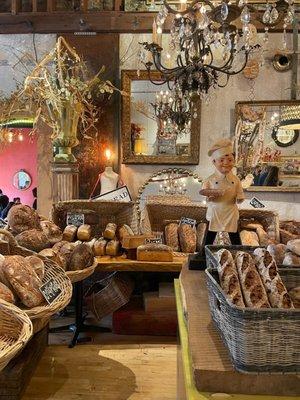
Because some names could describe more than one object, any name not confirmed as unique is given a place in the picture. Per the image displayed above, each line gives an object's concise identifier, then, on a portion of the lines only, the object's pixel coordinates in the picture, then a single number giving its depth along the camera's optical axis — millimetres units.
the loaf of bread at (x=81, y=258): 2525
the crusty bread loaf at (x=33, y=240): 2592
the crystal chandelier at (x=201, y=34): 2344
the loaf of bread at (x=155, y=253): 3037
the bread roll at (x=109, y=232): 3244
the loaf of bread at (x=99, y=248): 3158
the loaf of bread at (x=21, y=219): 2762
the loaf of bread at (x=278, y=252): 1841
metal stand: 3086
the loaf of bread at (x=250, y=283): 1049
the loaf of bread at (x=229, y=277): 1063
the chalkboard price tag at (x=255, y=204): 3549
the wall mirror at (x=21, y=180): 6629
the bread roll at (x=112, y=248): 3162
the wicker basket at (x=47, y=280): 1688
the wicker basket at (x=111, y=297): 3270
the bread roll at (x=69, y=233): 3160
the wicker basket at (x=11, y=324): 1310
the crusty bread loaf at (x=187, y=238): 3162
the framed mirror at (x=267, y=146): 4219
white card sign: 3668
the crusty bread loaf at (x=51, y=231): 2924
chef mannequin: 2195
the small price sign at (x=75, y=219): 3328
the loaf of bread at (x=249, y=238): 2938
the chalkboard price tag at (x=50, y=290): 1797
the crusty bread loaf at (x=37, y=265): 1995
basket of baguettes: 943
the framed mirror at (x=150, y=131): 4348
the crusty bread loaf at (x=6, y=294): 1689
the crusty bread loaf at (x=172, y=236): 3240
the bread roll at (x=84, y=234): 3172
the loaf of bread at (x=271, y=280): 1056
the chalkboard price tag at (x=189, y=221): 3256
